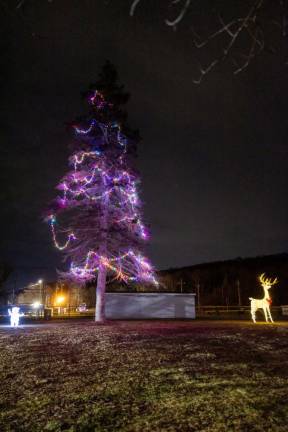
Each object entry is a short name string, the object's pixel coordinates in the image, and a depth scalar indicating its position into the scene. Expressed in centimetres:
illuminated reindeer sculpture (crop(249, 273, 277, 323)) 2235
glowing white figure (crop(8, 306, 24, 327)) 2323
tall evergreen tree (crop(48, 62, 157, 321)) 2495
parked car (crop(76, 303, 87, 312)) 5706
